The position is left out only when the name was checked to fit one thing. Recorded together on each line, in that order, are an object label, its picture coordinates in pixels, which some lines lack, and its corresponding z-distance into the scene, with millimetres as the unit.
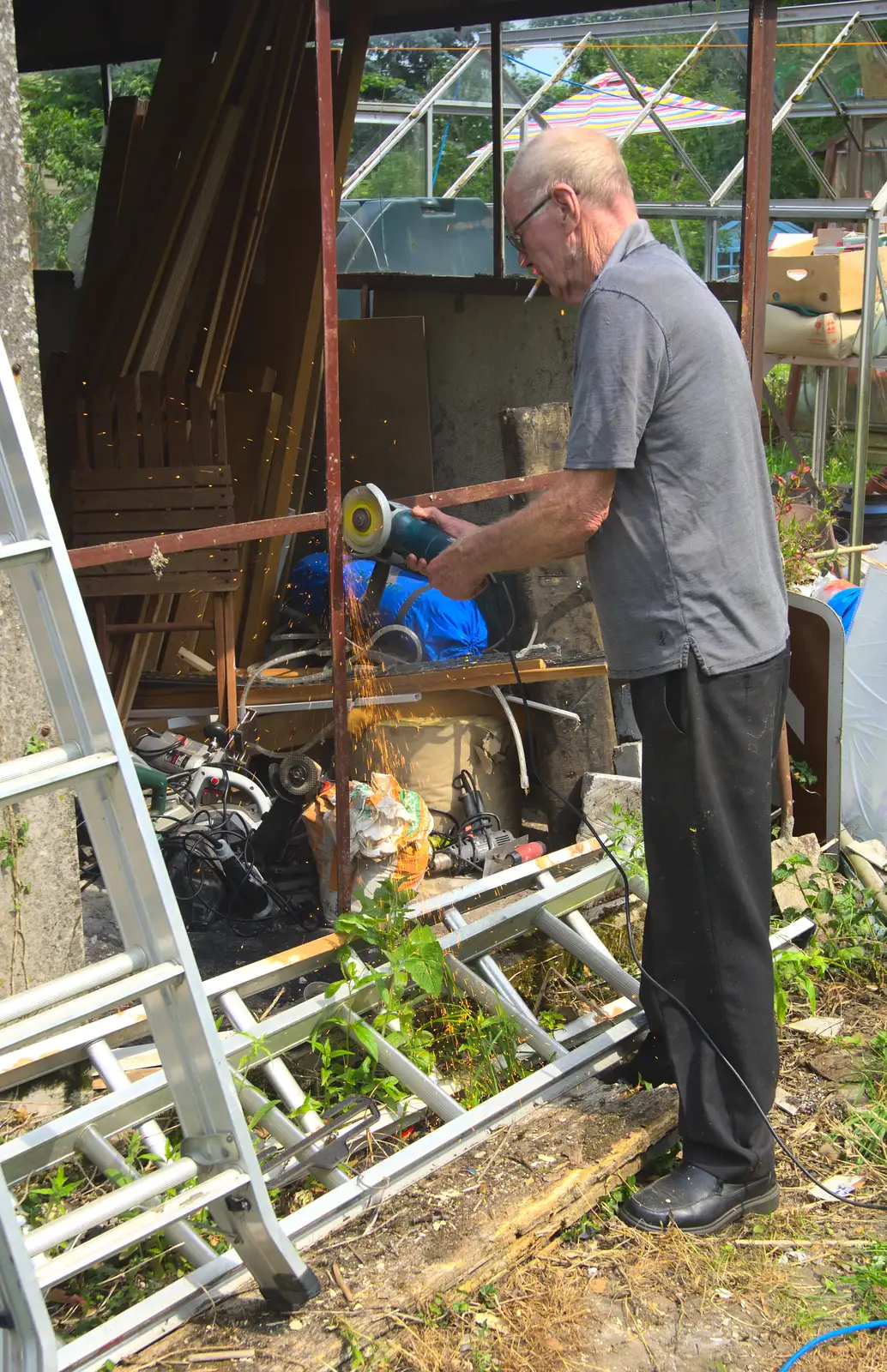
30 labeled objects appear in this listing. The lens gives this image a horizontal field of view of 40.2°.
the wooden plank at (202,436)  5164
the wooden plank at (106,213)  6012
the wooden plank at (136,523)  5047
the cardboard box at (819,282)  8672
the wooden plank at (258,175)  5930
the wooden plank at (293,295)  6055
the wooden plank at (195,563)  4949
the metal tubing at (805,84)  10406
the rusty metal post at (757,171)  4180
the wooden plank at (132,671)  5112
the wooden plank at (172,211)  5688
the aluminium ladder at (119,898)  2037
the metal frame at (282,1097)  2072
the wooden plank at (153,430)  5133
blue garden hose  2414
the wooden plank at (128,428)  5117
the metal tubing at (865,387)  7234
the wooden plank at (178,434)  5164
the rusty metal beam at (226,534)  2854
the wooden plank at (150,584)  4832
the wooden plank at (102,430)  5113
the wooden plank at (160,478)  5051
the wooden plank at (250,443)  6117
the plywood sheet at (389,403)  6961
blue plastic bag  5230
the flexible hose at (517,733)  4781
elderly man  2600
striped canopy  11914
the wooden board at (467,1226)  2340
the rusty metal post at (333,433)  3059
